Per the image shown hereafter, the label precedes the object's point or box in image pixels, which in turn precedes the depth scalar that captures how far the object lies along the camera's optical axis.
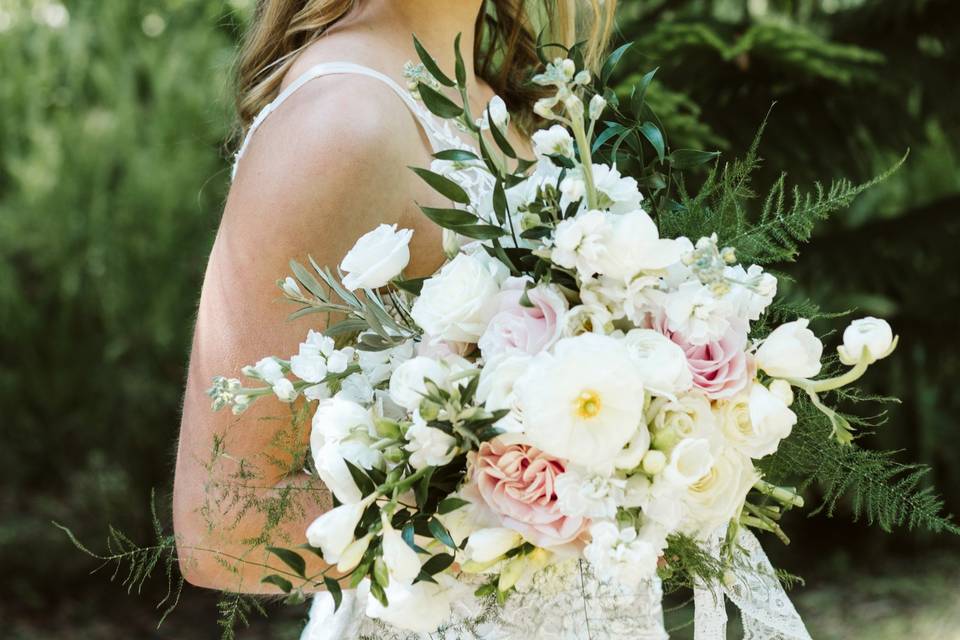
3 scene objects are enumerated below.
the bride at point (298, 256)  1.44
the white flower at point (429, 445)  1.27
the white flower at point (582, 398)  1.24
